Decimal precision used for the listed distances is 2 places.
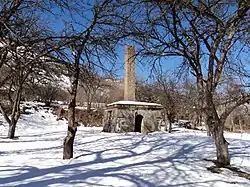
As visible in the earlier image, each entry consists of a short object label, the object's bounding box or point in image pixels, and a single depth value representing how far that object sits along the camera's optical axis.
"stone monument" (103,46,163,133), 9.49
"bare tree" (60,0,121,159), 3.67
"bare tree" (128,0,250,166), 3.30
